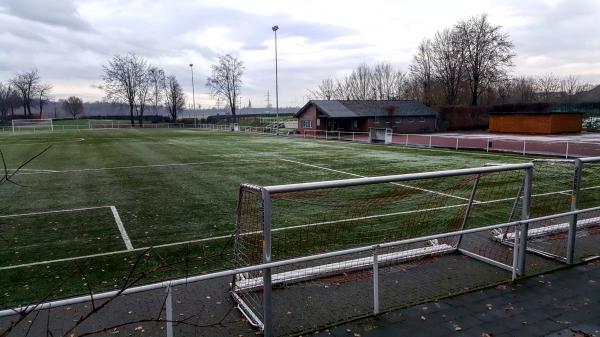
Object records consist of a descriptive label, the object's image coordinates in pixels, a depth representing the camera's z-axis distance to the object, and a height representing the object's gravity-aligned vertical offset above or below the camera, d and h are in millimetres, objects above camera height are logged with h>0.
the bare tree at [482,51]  57719 +7883
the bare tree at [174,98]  99250 +3415
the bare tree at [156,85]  93938 +6166
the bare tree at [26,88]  97800 +5818
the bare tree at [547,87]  79450 +4340
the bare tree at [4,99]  98688 +3256
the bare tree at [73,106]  116562 +2055
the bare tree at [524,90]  71150 +3516
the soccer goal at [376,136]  35594 -1966
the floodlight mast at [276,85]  49784 +3023
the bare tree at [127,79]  82562 +6433
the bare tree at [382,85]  83188 +5067
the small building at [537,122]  41250 -1112
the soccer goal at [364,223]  5680 -2424
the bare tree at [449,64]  60500 +6717
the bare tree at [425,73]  66375 +5978
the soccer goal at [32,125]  70000 -1804
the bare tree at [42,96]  102762 +4004
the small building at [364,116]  48812 -474
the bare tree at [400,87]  78200 +4527
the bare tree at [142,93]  86994 +3966
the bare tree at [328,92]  89938 +4075
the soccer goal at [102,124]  82681 -2059
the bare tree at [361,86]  85269 +4974
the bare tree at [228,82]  88625 +6167
